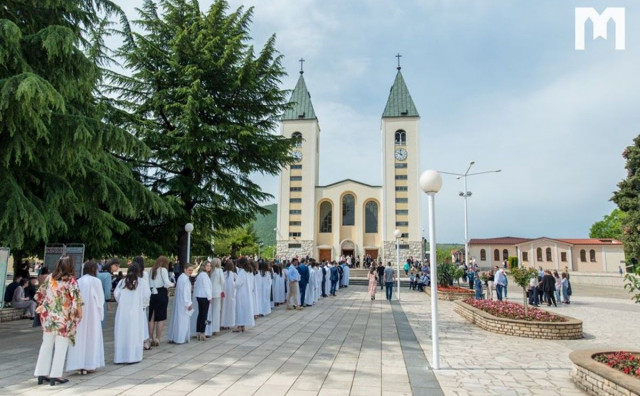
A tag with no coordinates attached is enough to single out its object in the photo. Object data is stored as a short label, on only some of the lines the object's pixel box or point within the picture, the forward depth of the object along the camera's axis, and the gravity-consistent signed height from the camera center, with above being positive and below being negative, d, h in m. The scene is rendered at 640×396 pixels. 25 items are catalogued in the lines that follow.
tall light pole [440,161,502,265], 33.22 +4.68
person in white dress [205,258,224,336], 9.81 -1.06
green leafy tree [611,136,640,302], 30.37 +4.07
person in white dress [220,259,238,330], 10.39 -1.22
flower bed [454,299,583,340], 9.84 -1.78
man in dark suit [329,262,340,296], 22.59 -1.47
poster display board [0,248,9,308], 9.56 -0.45
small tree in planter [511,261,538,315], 12.26 -0.66
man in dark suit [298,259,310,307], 16.17 -1.08
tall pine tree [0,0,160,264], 6.98 +2.19
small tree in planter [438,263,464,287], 22.27 -1.17
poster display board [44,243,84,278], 11.43 -0.12
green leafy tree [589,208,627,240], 69.44 +4.83
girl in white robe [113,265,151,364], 6.78 -1.14
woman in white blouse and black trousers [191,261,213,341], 9.06 -1.10
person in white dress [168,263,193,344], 8.54 -1.35
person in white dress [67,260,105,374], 6.03 -1.21
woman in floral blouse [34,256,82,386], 5.64 -0.95
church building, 53.78 +6.59
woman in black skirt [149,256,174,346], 8.17 -0.96
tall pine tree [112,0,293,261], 15.57 +5.42
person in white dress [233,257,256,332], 10.49 -1.35
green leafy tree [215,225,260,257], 65.94 +0.95
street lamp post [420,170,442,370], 7.09 +0.65
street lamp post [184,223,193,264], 15.02 +0.74
